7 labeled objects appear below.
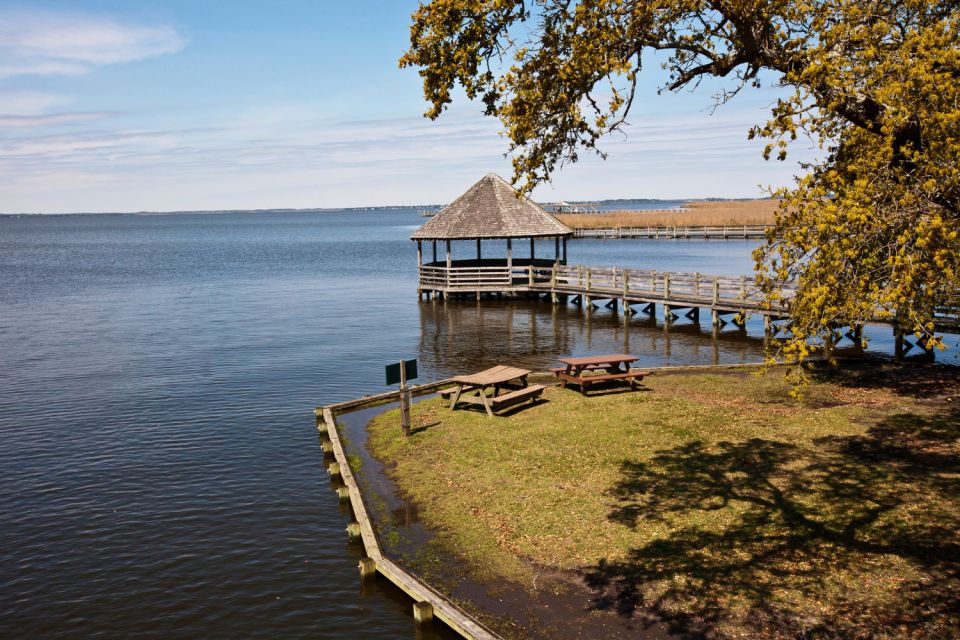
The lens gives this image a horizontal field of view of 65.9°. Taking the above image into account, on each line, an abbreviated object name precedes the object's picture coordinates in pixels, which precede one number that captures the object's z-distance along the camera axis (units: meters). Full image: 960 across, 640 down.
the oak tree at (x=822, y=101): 8.28
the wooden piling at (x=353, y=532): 12.28
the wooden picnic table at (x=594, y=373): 19.41
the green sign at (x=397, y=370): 15.50
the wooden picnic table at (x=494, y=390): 17.94
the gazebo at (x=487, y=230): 40.28
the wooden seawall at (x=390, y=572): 9.03
